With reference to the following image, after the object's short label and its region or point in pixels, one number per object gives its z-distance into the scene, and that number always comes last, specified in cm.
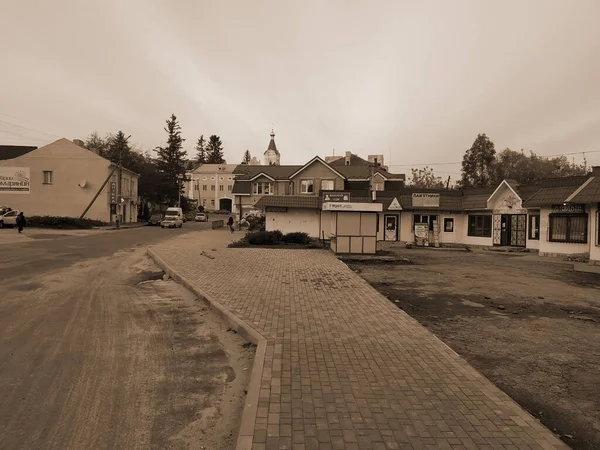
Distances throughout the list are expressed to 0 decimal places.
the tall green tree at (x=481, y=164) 6206
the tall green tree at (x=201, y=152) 12638
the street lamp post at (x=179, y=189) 6675
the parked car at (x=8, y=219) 3591
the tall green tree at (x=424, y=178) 7456
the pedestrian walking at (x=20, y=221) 3152
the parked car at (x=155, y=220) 5178
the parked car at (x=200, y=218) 6781
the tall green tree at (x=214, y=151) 12575
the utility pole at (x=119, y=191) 4884
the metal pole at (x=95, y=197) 4422
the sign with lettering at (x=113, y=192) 4728
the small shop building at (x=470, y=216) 2105
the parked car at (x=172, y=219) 4678
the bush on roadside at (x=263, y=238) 2494
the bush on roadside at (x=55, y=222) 3841
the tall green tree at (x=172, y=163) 6656
